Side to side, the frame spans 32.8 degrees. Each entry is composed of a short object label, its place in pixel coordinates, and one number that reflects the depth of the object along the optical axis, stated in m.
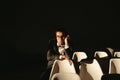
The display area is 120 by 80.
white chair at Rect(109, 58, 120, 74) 2.95
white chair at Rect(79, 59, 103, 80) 2.85
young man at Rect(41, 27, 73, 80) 3.00
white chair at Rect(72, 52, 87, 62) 3.63
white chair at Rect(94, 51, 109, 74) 3.43
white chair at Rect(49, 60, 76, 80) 2.82
